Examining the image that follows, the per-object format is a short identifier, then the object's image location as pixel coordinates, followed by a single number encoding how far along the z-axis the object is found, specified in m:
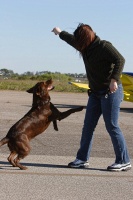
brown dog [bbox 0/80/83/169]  8.95
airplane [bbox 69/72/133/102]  25.61
